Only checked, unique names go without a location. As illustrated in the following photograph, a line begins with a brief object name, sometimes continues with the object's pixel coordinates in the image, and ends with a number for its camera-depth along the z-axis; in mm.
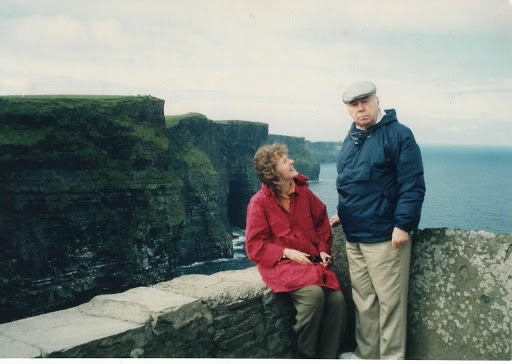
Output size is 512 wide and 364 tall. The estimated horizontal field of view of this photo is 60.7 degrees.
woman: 3484
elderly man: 3109
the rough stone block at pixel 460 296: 3234
